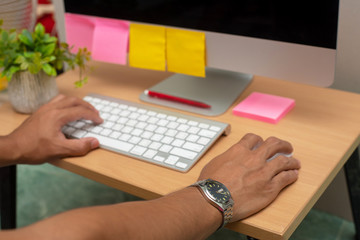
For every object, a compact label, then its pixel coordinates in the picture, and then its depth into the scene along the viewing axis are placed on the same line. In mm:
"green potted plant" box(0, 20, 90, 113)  961
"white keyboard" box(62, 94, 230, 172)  827
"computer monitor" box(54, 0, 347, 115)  833
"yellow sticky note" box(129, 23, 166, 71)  1021
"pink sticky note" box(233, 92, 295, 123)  957
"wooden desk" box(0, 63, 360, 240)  705
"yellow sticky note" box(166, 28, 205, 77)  974
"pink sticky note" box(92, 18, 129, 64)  1070
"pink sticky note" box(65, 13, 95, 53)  1113
